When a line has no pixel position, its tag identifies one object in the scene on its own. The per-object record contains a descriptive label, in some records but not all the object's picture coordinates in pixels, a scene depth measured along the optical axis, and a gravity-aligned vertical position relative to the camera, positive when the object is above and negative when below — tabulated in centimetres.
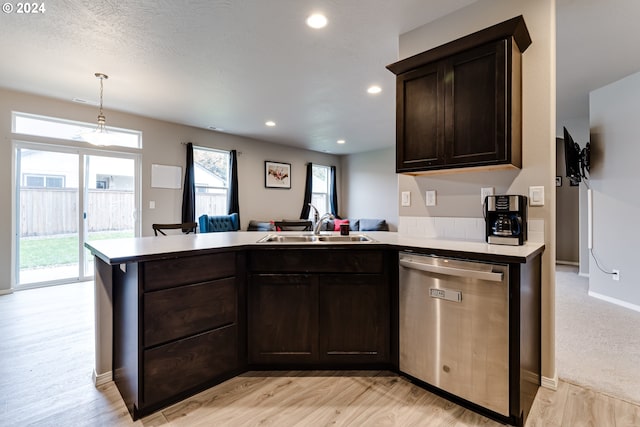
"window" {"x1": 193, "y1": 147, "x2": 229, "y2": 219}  593 +65
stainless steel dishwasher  157 -63
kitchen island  163 -59
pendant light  328 +83
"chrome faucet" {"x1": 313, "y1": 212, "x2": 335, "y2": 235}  265 -10
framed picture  689 +86
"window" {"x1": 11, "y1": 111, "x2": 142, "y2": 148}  413 +122
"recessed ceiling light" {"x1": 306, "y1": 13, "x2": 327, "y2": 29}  237 +150
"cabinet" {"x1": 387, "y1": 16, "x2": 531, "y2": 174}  185 +72
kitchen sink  241 -21
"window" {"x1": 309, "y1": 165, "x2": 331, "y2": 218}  817 +67
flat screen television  404 +72
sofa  724 -29
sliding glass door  422 +9
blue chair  546 -19
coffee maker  191 -4
